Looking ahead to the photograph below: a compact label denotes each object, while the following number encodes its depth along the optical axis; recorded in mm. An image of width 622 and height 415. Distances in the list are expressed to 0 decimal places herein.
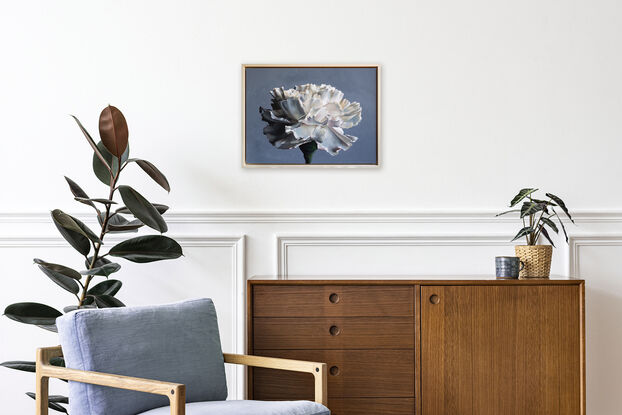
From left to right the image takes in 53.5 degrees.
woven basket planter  2754
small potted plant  2756
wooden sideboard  2580
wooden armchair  2000
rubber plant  2602
